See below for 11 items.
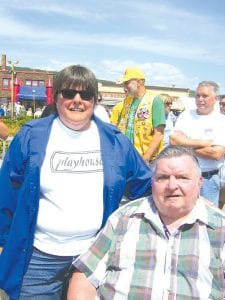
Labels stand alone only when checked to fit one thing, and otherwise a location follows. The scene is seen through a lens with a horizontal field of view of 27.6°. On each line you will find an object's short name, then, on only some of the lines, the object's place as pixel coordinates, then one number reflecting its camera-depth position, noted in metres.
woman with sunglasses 2.20
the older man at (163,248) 2.14
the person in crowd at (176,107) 26.90
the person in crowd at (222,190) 4.28
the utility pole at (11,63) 27.12
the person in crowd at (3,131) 3.73
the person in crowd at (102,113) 4.31
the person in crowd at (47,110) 3.60
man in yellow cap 4.41
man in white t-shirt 4.07
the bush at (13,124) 17.86
